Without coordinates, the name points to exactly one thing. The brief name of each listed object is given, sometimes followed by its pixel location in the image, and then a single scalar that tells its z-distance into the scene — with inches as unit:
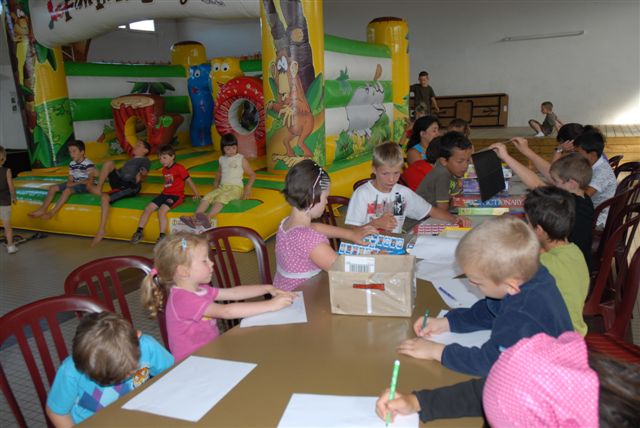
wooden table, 45.4
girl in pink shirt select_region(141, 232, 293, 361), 65.3
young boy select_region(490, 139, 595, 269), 93.3
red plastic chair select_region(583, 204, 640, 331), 87.8
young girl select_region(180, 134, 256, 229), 188.4
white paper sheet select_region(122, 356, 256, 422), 46.7
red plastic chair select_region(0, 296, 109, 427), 57.7
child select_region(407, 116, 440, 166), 184.5
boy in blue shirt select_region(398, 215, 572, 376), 47.8
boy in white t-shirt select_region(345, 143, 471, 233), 107.7
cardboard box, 61.5
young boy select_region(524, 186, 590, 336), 63.4
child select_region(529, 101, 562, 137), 405.9
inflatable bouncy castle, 209.2
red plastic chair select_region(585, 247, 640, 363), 67.6
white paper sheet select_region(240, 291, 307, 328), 63.8
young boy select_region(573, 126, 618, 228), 142.0
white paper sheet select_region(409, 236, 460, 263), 85.9
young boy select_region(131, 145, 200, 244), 195.8
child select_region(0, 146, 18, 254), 197.9
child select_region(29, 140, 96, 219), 220.1
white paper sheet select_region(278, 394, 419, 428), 43.2
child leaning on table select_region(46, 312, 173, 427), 52.1
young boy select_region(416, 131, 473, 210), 122.0
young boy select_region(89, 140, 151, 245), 217.8
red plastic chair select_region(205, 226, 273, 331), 90.0
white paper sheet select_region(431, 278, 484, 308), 68.1
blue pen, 69.3
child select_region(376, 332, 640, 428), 26.4
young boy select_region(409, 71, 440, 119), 389.1
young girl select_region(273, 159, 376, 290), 78.1
